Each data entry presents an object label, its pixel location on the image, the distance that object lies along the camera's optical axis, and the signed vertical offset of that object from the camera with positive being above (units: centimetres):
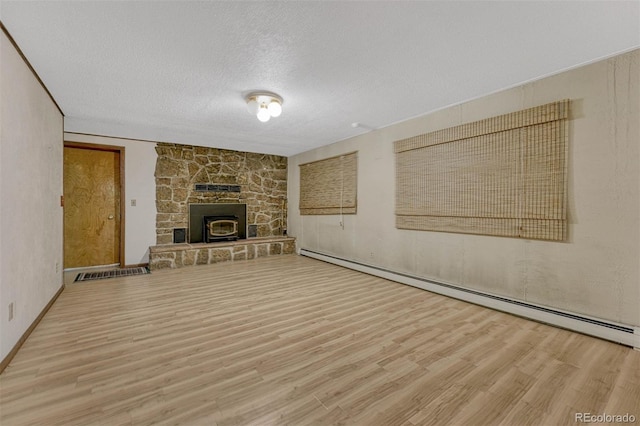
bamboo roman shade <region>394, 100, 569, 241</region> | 267 +41
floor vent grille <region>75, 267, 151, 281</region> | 433 -104
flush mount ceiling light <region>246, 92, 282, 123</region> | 310 +125
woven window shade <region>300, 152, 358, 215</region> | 515 +55
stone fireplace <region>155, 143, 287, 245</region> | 550 +54
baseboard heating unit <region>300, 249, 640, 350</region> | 228 -102
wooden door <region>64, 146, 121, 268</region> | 476 +9
